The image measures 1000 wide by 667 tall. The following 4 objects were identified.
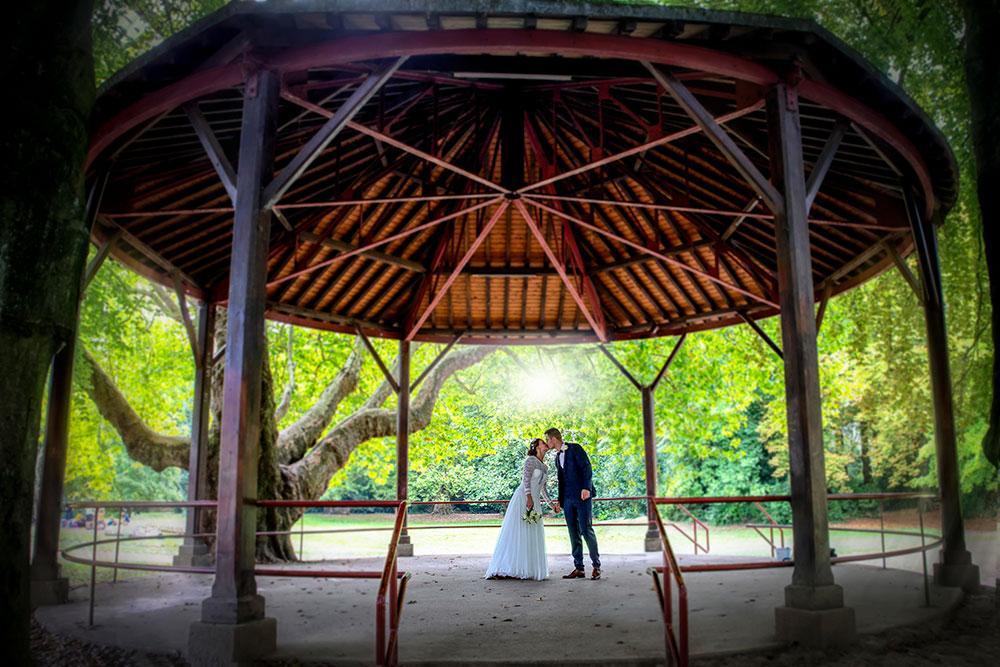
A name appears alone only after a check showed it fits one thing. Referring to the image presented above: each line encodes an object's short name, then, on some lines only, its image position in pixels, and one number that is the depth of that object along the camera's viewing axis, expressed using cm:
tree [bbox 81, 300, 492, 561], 1320
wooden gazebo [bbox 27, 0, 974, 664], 631
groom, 988
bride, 997
